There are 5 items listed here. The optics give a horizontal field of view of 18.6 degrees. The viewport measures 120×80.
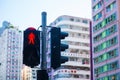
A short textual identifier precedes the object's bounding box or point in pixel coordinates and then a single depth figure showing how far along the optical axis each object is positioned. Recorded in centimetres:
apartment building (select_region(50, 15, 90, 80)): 10106
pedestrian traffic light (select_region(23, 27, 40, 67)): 922
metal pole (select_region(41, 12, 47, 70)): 949
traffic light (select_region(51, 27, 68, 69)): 930
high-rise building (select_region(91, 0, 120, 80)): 7400
